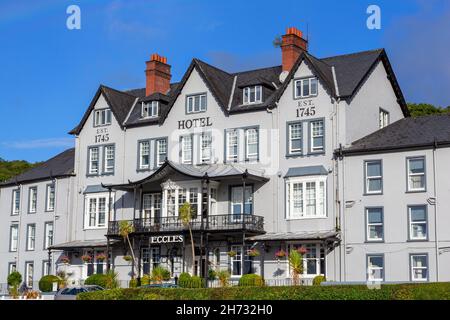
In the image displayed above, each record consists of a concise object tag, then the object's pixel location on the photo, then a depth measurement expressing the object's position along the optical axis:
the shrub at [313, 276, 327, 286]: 41.12
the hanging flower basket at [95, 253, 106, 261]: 50.47
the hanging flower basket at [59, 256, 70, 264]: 52.58
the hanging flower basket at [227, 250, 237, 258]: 45.11
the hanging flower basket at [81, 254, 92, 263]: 51.22
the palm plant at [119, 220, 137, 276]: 47.25
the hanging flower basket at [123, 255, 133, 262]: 49.12
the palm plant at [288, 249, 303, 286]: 40.66
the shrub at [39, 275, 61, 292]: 50.06
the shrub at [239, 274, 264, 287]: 41.55
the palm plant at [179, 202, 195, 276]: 44.28
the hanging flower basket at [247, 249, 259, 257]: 44.41
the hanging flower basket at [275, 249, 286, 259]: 43.66
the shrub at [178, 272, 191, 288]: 42.12
